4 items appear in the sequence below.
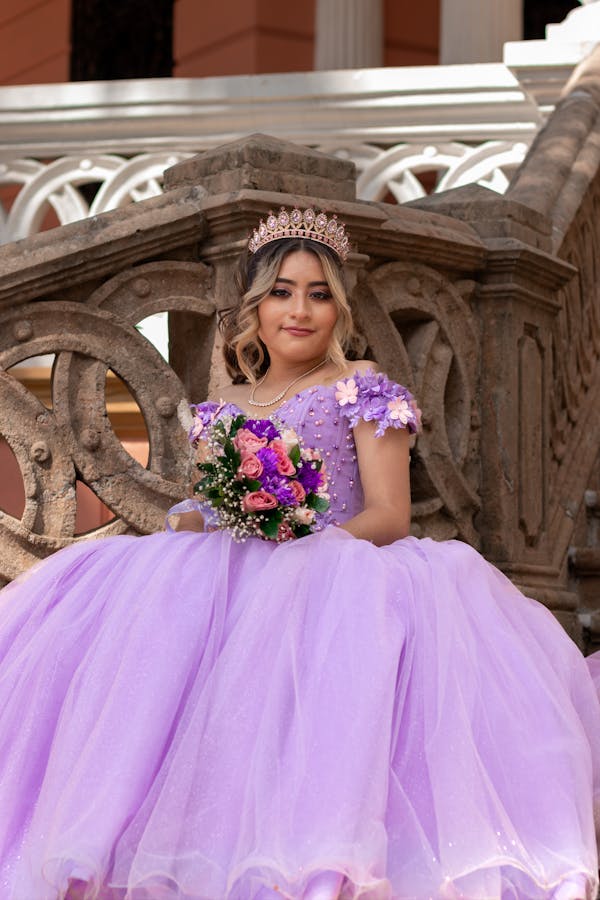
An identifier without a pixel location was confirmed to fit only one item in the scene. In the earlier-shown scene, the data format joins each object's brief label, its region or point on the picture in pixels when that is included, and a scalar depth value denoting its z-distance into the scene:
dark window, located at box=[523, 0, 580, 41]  12.79
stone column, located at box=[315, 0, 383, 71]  9.61
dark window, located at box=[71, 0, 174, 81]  13.29
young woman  2.66
